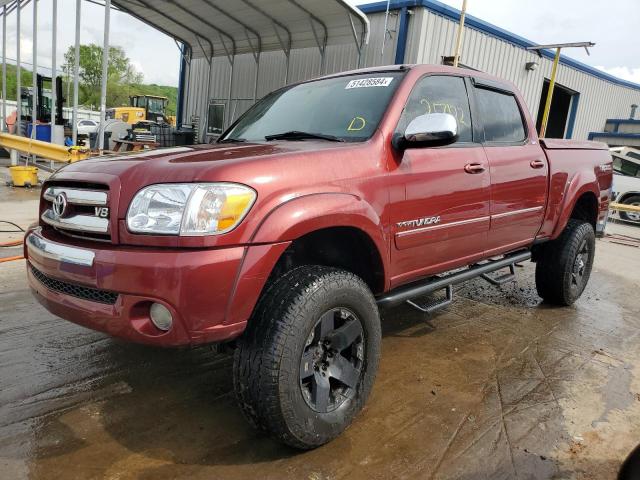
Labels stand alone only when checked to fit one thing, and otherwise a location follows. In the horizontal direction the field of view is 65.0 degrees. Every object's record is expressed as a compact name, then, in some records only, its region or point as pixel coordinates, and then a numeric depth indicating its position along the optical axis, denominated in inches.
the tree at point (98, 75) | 2613.2
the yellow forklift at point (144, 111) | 1157.1
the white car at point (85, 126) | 1148.6
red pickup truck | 79.7
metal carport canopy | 434.1
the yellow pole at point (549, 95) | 483.5
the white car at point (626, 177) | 538.0
